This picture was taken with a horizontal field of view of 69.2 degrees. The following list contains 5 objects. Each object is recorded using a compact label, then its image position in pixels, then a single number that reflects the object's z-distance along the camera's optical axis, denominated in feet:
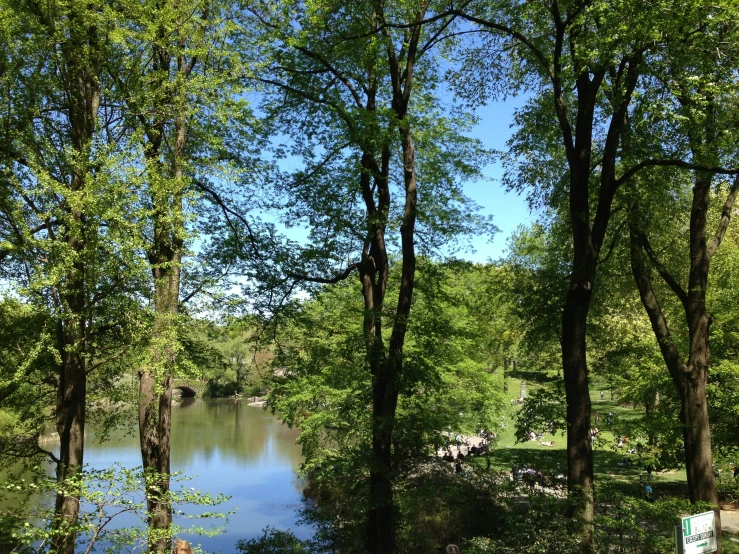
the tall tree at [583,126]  21.20
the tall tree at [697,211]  22.04
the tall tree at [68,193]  22.44
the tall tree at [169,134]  25.96
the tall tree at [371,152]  30.48
